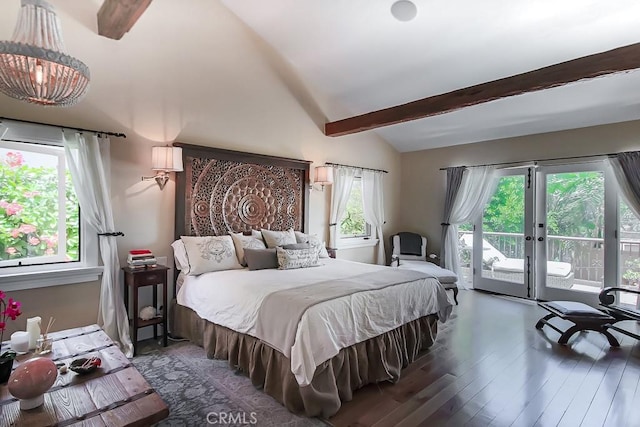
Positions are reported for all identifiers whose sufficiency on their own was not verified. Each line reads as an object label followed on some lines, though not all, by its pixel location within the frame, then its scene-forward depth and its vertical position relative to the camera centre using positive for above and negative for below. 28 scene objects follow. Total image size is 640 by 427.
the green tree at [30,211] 2.69 +0.02
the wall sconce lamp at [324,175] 4.68 +0.55
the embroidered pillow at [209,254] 3.22 -0.41
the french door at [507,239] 4.99 -0.39
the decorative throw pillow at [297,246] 3.73 -0.36
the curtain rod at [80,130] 2.61 +0.73
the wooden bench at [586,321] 3.27 -1.06
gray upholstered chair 5.39 -0.64
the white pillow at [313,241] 4.18 -0.34
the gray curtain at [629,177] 4.02 +0.47
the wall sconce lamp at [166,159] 3.22 +0.53
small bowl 1.69 -0.79
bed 2.14 -0.75
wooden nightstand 2.95 -0.65
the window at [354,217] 5.57 -0.05
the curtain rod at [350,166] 5.12 +0.78
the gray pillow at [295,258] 3.46 -0.47
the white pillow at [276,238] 3.88 -0.29
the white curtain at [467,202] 5.30 +0.21
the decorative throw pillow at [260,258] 3.39 -0.46
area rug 2.08 -1.28
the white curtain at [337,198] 5.16 +0.25
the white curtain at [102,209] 2.86 +0.04
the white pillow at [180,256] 3.27 -0.43
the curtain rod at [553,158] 4.28 +0.79
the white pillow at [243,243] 3.60 -0.33
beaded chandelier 1.55 +0.73
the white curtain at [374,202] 5.73 +0.21
